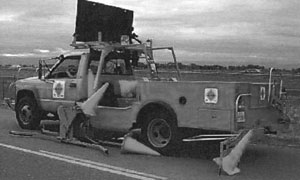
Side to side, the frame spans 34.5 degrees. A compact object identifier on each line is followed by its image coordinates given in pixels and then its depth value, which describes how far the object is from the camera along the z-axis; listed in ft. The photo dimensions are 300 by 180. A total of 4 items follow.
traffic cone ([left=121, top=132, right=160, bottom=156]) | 28.96
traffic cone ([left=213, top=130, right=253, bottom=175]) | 24.11
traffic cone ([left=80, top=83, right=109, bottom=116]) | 31.89
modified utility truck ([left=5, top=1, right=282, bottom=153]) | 26.35
